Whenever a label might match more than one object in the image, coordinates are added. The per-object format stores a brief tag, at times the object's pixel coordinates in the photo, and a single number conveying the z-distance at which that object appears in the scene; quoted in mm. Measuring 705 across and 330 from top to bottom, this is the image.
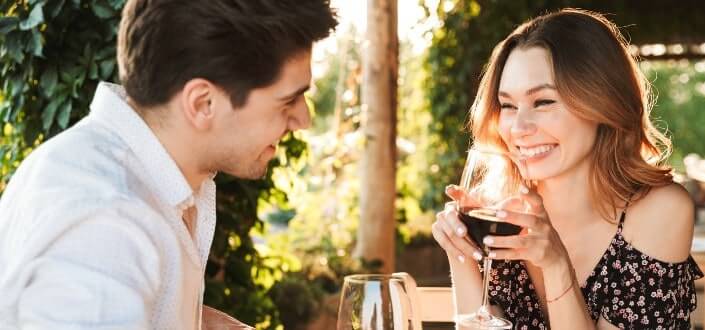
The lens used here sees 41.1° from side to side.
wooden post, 5043
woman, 2170
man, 1245
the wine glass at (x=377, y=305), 1427
